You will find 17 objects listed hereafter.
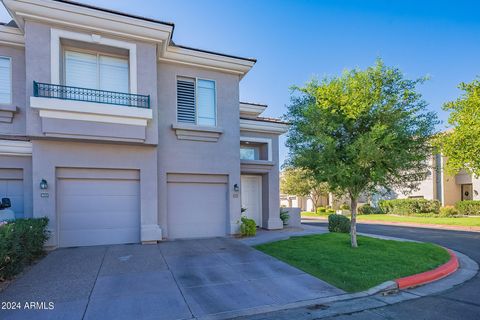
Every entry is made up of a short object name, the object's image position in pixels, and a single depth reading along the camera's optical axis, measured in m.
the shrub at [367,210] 32.88
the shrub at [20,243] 6.12
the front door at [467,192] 31.46
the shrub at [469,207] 26.25
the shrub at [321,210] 35.03
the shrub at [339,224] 13.80
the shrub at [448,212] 26.02
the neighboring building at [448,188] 30.64
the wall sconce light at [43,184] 9.30
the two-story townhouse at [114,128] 9.44
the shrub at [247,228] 12.17
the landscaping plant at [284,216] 15.63
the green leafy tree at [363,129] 8.60
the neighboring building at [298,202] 42.54
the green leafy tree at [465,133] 15.38
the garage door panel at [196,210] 11.64
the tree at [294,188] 34.10
